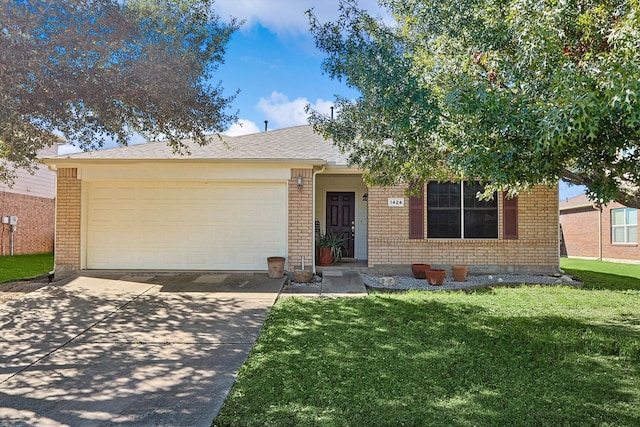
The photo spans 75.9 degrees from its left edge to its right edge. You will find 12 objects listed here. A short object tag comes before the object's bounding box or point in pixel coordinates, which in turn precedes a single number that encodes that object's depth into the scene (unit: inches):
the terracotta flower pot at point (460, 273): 397.1
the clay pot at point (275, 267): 380.5
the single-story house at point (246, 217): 402.0
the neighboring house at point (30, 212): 657.0
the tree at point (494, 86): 139.3
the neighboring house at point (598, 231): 663.1
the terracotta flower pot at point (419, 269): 402.0
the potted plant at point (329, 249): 447.5
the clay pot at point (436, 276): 374.9
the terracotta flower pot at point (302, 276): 376.8
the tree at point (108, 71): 238.4
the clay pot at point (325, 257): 446.9
